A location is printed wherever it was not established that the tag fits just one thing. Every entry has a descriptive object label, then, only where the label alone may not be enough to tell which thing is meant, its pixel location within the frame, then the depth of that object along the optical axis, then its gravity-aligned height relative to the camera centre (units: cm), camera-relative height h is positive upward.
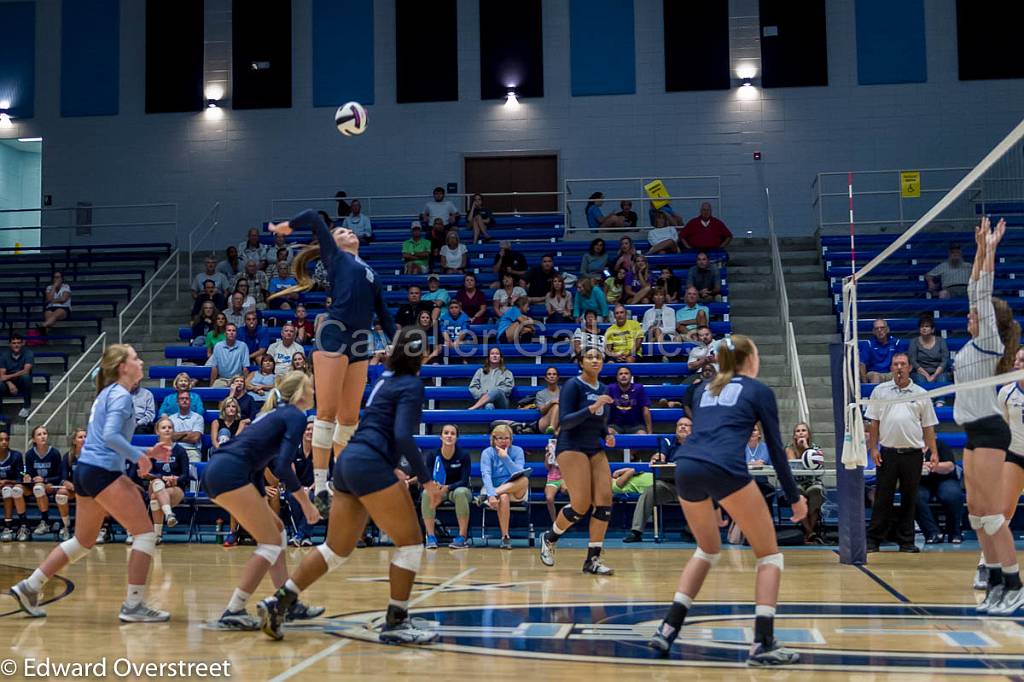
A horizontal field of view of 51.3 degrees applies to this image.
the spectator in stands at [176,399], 1516 -3
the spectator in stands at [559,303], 1694 +141
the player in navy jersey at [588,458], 977 -64
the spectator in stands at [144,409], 1523 -16
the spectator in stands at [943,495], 1259 -132
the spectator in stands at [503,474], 1295 -101
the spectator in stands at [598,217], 2016 +330
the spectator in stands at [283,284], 1848 +193
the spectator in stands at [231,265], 1988 +247
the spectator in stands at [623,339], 1564 +75
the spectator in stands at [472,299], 1741 +153
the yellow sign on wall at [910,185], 1752 +340
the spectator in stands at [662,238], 1905 +273
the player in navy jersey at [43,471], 1436 -97
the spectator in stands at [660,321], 1617 +104
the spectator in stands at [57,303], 1870 +173
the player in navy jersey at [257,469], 678 -51
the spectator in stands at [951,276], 1223 +130
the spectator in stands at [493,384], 1515 +12
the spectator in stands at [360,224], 2061 +330
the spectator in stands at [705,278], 1747 +183
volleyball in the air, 947 +245
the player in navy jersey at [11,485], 1430 -114
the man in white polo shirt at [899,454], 1187 -77
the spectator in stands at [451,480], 1288 -109
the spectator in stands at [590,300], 1686 +143
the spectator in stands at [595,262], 1838 +222
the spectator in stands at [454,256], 1906 +246
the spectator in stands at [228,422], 1426 -34
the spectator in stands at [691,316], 1608 +112
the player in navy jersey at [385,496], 621 -60
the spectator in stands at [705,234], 1903 +278
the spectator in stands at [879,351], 1422 +47
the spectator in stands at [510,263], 1828 +223
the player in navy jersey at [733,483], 582 -52
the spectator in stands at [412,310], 1650 +130
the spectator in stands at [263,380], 1541 +24
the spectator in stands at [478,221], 2042 +329
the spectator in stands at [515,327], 1644 +101
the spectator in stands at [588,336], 1538 +79
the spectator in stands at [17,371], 1688 +46
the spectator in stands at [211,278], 1925 +213
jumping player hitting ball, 786 +45
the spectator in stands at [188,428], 1460 -43
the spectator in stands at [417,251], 1942 +260
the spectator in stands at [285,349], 1600 +70
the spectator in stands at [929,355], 1355 +38
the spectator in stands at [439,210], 2078 +360
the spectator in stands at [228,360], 1644 +57
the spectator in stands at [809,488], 1260 -119
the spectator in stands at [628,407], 1430 -23
